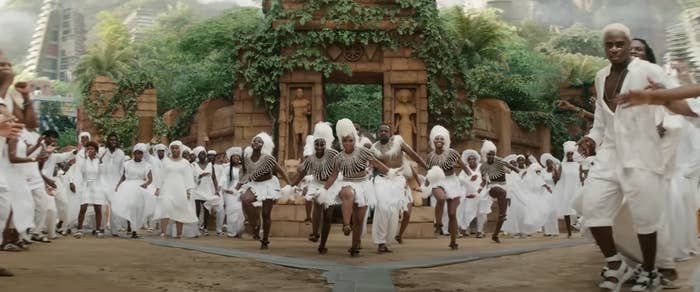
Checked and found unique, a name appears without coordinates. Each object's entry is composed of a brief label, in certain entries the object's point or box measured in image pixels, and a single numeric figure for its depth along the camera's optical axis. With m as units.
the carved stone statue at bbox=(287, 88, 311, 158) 21.78
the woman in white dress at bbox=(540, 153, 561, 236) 19.34
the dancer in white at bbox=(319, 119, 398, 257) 11.33
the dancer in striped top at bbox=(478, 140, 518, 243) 15.23
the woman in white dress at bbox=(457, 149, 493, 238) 17.88
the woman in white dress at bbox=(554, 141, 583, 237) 18.80
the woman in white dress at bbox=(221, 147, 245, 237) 17.66
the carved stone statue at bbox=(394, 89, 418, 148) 21.94
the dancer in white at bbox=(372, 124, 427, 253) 11.94
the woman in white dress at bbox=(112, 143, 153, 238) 16.06
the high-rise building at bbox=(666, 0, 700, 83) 57.53
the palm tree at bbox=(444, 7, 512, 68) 45.03
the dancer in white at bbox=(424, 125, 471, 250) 14.11
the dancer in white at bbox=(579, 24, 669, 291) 6.62
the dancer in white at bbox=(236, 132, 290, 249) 13.33
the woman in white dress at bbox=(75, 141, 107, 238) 15.80
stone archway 21.86
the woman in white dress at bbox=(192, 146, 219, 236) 18.56
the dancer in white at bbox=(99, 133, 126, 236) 16.12
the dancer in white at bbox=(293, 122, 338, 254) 12.66
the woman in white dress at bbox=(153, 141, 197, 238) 16.31
